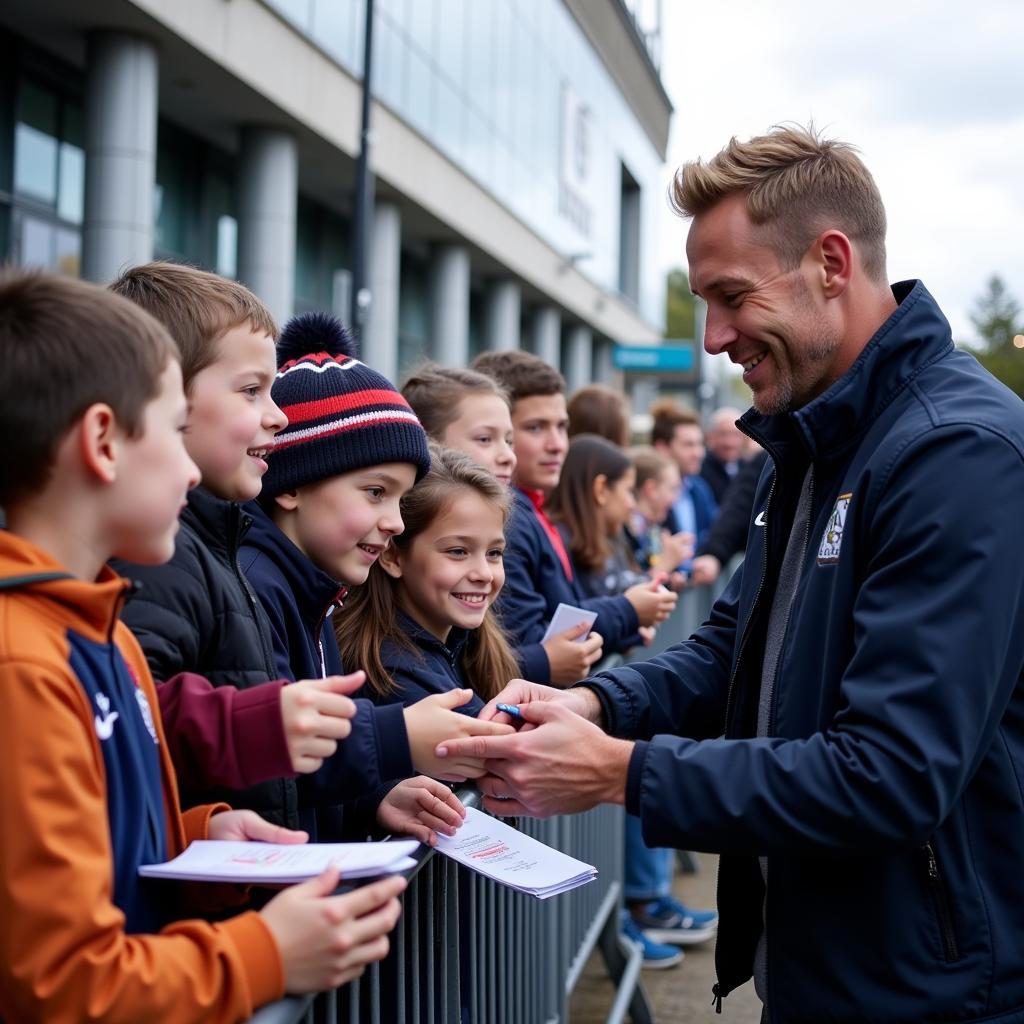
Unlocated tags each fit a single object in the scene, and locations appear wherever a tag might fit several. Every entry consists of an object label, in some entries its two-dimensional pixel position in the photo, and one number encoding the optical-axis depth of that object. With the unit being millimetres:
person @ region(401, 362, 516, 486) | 4582
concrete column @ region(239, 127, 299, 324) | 18047
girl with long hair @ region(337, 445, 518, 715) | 3408
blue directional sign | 39500
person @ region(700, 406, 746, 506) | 12312
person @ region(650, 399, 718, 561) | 10609
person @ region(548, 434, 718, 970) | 6113
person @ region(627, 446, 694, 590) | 8009
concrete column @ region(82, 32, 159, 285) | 14492
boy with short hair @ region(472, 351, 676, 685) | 4453
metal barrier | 2355
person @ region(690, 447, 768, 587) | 9250
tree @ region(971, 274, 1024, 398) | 102631
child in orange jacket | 1560
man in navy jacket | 2195
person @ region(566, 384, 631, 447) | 7230
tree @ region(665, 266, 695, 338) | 117188
